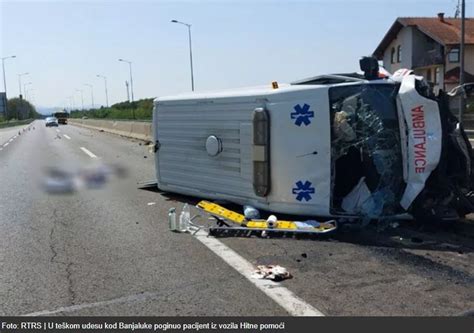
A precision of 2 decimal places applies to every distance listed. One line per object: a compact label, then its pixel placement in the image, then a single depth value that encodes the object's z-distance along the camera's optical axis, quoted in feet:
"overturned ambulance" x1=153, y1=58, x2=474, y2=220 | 19.92
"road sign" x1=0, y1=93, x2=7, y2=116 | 349.61
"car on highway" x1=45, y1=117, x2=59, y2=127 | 242.99
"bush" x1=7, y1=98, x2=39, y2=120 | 453.99
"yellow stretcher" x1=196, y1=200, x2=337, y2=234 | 19.69
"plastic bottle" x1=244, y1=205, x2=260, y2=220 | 22.20
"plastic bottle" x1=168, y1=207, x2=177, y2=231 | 21.72
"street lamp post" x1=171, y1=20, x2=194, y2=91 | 175.42
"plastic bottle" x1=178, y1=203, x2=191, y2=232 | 21.53
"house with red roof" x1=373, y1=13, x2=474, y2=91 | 159.94
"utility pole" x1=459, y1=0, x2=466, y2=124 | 89.26
